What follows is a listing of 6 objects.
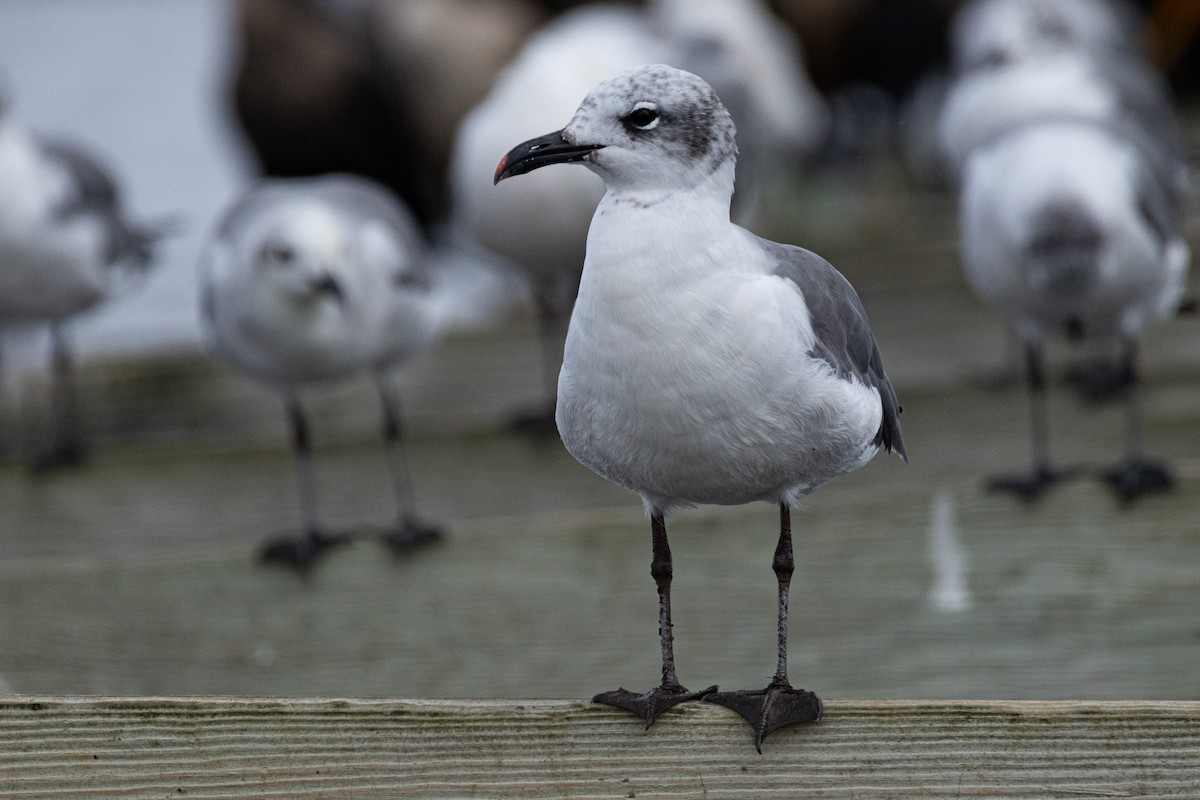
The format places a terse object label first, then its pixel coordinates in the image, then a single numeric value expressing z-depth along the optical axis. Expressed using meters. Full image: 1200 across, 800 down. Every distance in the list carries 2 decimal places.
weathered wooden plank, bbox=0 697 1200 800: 3.92
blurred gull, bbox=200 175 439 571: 7.57
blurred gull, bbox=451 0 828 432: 9.19
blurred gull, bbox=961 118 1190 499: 7.30
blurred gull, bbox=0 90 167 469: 9.64
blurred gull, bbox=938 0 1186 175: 9.43
